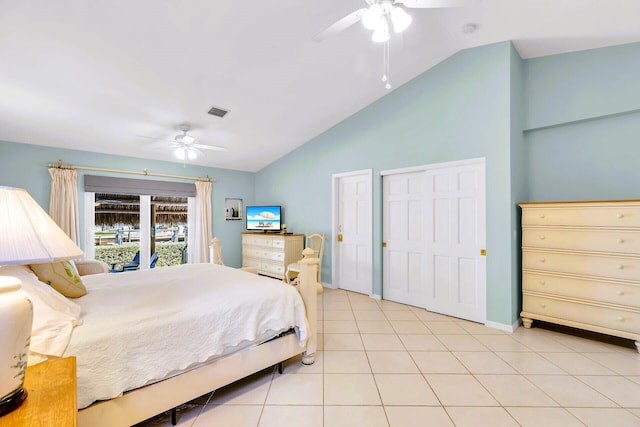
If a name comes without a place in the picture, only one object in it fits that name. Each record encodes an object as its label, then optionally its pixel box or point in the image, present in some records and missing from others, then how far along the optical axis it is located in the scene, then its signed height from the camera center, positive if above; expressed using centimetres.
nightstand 81 -60
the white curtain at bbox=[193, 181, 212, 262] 548 -14
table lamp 84 -14
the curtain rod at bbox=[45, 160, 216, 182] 410 +75
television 555 -5
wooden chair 480 -56
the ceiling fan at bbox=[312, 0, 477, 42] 174 +133
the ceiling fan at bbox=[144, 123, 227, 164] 378 +99
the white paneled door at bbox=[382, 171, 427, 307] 381 -32
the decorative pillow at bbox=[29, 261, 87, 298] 164 -38
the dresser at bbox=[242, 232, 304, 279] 496 -67
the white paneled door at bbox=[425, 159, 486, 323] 328 -31
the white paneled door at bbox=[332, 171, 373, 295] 438 -28
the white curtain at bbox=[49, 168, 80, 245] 404 +22
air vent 365 +139
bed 136 -70
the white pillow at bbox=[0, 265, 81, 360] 125 -48
